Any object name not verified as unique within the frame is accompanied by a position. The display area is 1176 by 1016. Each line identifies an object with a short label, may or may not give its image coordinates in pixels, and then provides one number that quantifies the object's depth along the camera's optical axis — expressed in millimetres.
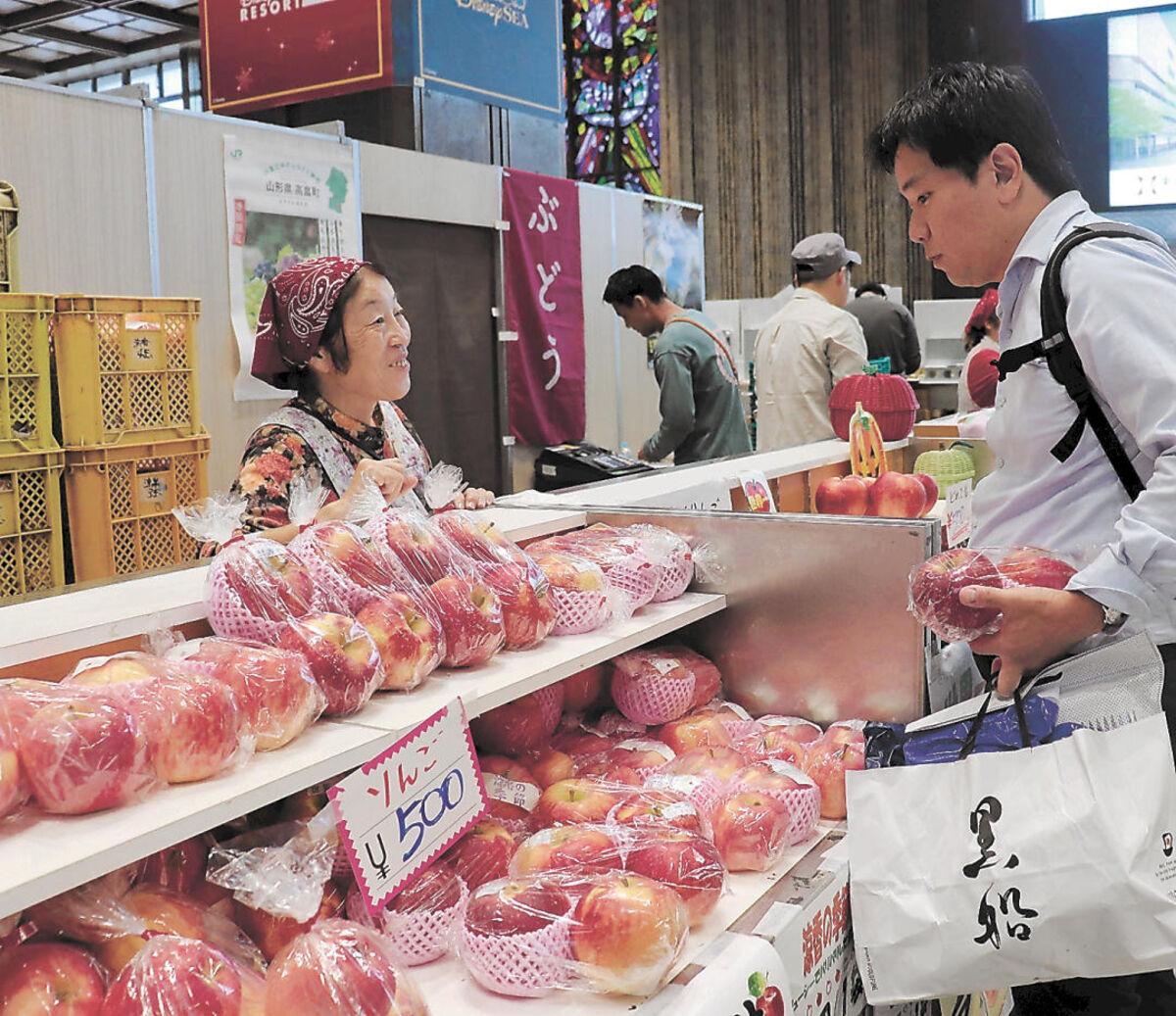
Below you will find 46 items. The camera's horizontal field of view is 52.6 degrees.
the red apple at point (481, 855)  1485
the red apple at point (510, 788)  1698
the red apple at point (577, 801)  1631
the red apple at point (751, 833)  1594
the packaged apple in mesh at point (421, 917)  1369
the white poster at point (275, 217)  4590
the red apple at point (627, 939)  1285
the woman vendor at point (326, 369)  2336
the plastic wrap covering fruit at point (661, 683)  1994
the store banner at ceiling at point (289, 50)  5508
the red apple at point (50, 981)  1017
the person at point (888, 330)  7715
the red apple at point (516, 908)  1324
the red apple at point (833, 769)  1803
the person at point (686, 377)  4707
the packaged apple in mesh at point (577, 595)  1780
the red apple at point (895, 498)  2820
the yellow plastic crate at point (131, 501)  3650
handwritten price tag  1270
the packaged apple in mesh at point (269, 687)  1227
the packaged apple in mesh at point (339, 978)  1099
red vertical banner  6188
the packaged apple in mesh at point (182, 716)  1125
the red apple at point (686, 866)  1431
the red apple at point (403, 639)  1444
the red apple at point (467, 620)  1543
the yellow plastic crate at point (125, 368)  3553
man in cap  4613
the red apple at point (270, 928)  1290
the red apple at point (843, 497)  2820
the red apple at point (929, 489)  2967
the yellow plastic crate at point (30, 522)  3490
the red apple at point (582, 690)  2057
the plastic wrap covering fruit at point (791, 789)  1674
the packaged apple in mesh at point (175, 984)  1022
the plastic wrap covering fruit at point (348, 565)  1515
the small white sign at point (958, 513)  2564
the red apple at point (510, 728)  1864
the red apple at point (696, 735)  1947
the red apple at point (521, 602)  1662
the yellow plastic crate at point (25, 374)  3383
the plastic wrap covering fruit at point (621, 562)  1911
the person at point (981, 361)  4004
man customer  1430
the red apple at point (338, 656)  1345
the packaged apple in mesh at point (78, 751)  1044
